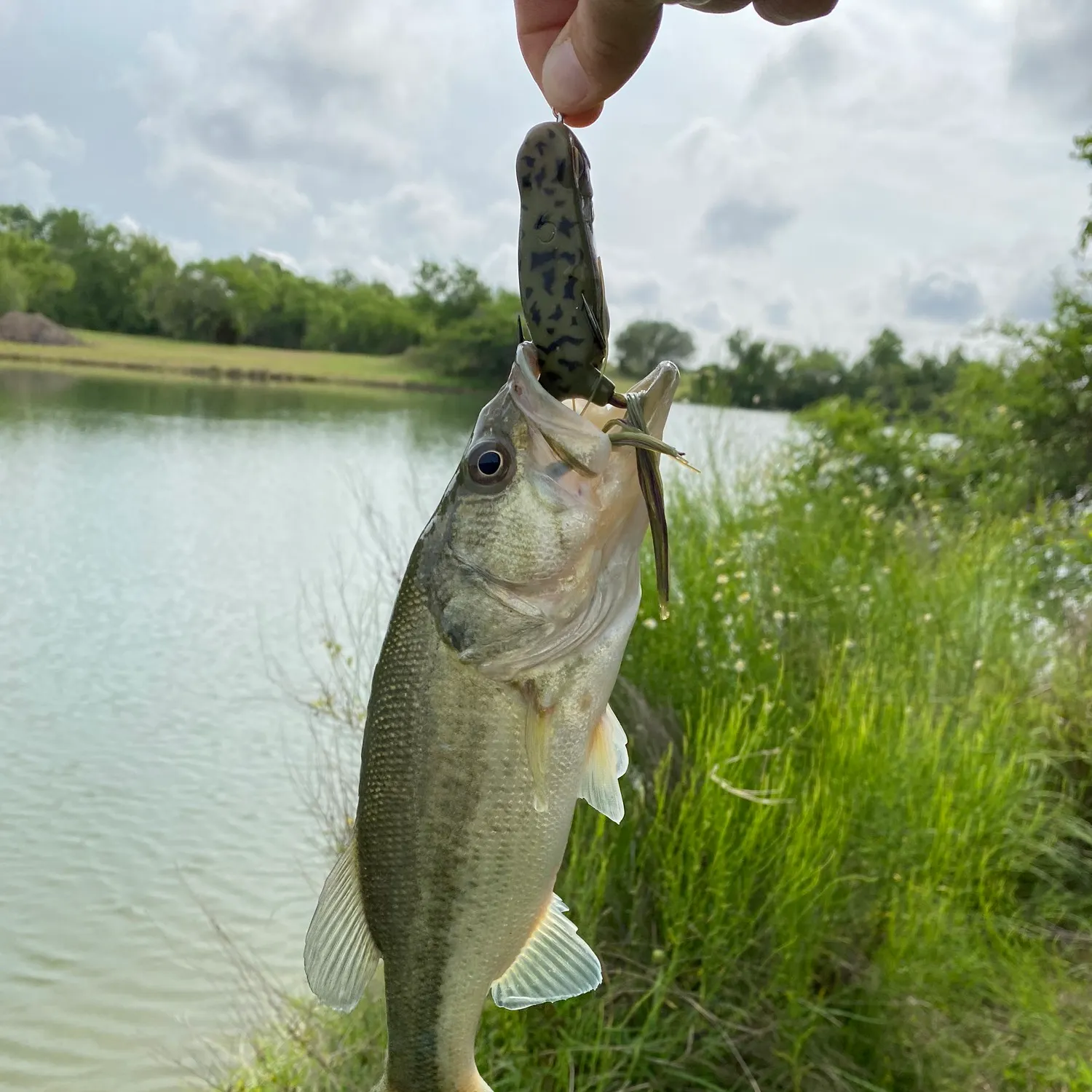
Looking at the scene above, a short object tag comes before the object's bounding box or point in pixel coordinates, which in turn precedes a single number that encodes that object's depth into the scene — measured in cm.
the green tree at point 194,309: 6538
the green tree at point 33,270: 6153
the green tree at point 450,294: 5425
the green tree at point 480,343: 3966
